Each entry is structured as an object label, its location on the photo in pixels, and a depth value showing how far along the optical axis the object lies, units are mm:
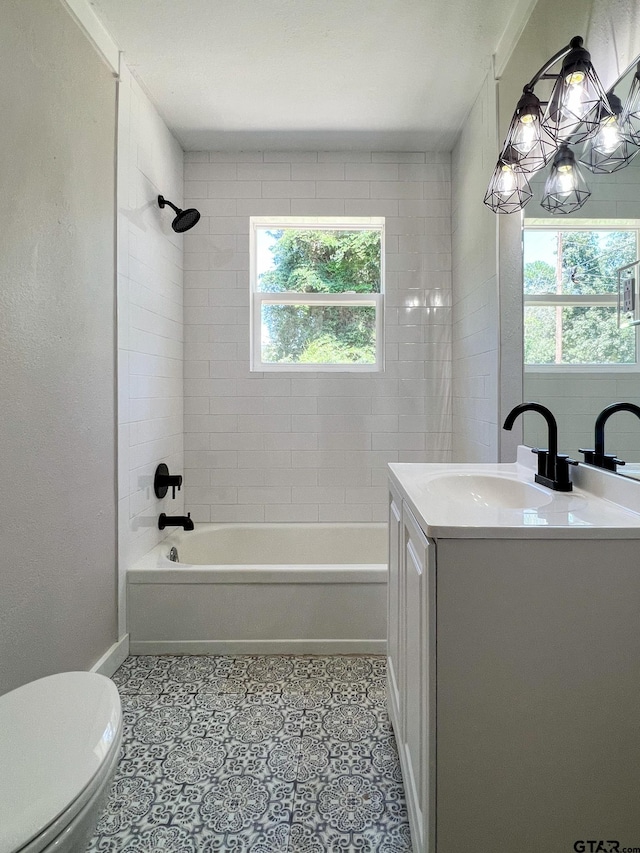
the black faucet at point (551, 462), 1359
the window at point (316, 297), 3016
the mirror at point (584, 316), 1270
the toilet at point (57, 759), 761
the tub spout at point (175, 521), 2461
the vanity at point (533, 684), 900
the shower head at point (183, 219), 2436
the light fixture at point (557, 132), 1302
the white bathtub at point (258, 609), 2152
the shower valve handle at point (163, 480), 2496
